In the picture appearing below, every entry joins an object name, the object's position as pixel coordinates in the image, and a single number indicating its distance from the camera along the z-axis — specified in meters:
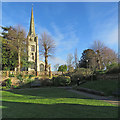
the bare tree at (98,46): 33.47
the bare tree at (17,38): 23.00
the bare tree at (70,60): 34.49
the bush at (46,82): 17.27
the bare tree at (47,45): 24.83
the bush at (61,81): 17.56
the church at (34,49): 39.96
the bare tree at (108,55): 31.73
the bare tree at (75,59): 35.16
